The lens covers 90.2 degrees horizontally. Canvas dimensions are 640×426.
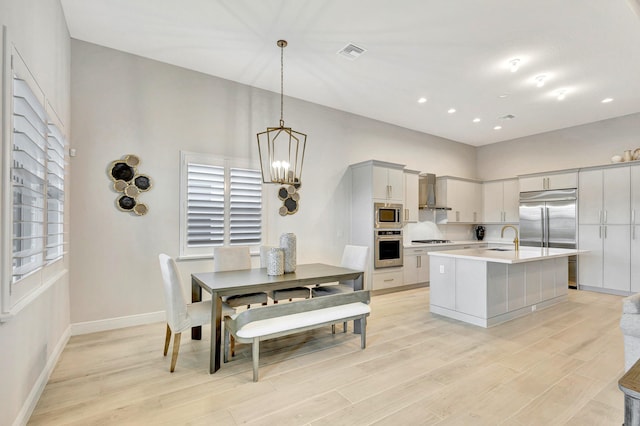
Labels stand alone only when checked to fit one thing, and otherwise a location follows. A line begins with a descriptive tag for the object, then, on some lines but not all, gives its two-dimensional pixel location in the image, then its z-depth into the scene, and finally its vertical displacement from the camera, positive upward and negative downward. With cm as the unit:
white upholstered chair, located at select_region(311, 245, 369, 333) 370 -60
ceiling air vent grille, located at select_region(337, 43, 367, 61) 359 +189
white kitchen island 379 -88
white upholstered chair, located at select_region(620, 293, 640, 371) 230 -82
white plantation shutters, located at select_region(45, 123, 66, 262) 255 +19
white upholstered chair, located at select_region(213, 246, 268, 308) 339 -55
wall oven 540 -58
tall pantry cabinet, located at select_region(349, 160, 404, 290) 538 +30
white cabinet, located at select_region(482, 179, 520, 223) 701 +33
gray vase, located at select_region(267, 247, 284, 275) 318 -47
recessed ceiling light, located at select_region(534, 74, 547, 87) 424 +185
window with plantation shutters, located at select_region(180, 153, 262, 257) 414 +14
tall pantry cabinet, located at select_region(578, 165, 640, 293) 541 -20
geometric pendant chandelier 475 +103
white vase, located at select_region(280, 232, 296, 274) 334 -37
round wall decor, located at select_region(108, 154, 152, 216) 370 +38
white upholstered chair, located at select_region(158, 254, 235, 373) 254 -79
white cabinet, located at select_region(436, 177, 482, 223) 695 +39
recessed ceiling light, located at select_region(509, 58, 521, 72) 383 +187
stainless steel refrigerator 597 -8
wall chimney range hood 670 +52
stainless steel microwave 540 +0
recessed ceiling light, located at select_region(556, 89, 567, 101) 471 +184
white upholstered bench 255 -90
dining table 262 -62
